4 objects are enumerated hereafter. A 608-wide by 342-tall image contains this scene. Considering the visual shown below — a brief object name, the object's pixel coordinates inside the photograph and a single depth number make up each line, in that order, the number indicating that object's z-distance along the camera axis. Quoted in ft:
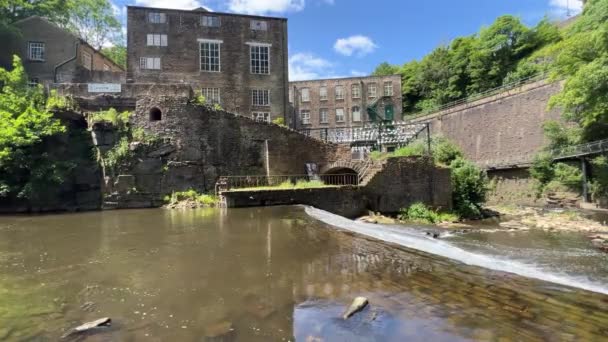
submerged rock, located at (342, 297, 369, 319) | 14.59
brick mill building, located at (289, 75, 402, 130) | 148.56
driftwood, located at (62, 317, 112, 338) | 12.96
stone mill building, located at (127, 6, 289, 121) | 87.86
